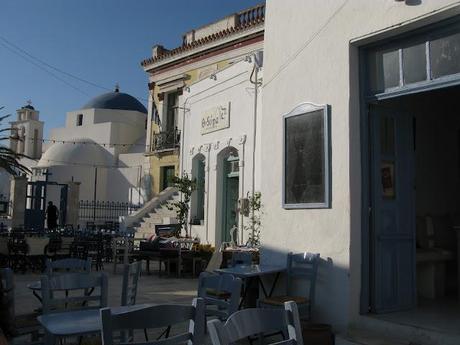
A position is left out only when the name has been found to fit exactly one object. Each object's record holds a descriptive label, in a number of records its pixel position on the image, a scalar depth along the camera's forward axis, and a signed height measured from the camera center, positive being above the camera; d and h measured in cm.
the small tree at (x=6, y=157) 1188 +163
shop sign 1517 +336
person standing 1845 +37
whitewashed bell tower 3800 +702
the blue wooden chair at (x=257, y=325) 241 -48
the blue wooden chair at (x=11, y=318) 418 -78
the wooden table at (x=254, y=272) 614 -50
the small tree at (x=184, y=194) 1678 +117
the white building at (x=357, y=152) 560 +100
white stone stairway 1952 +43
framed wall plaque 632 +94
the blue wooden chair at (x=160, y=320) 266 -48
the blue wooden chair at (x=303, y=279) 596 -61
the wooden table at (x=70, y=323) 351 -70
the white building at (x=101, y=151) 3034 +477
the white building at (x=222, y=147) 1402 +245
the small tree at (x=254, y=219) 1244 +29
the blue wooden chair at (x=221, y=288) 441 -52
